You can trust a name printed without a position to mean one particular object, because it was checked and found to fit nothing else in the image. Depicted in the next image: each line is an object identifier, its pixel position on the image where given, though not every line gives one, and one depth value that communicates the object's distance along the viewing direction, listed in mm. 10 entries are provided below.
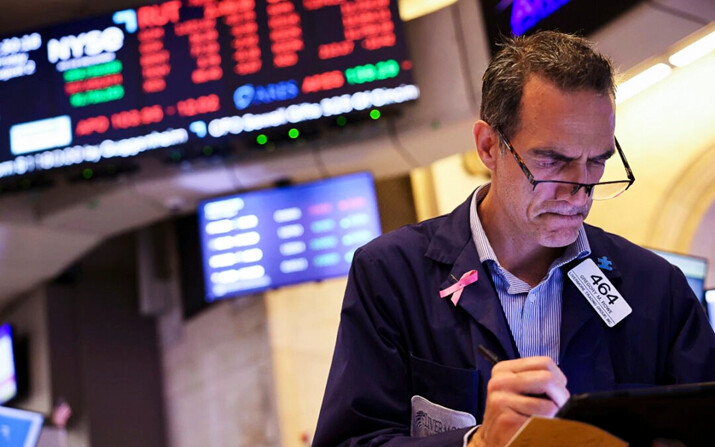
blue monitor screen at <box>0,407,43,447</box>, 4336
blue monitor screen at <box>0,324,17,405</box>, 7359
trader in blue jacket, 1580
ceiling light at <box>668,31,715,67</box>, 4227
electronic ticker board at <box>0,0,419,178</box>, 4859
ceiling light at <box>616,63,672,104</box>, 4484
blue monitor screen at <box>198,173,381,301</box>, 5266
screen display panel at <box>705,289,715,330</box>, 2611
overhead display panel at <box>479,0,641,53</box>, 4195
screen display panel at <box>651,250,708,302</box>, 2682
